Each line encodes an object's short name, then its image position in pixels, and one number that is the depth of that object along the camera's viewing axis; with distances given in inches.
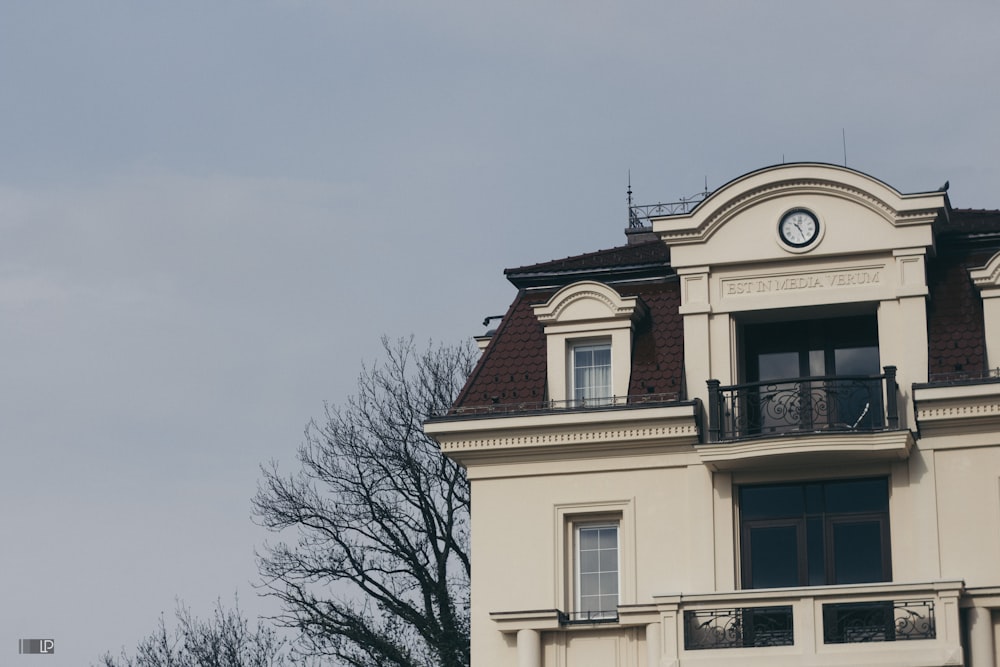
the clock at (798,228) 1301.7
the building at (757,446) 1224.8
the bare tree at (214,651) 1905.8
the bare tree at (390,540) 1733.5
